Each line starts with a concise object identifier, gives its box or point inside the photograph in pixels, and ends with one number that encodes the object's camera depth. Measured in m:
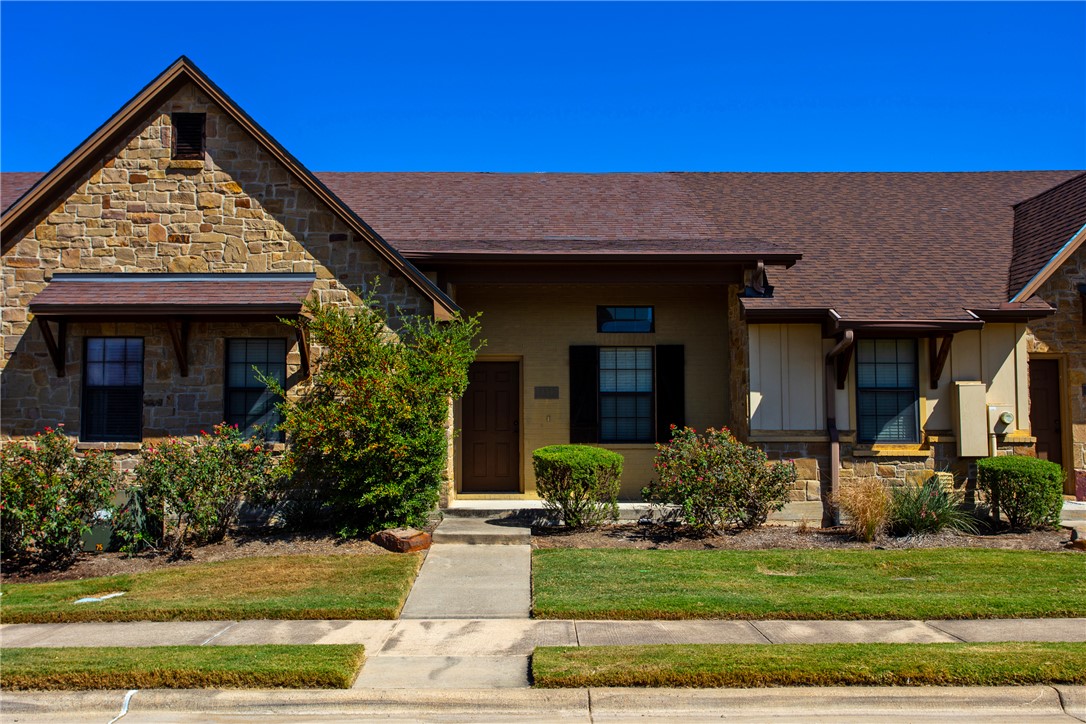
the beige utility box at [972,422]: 12.07
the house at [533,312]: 11.72
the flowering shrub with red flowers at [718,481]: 10.74
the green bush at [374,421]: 10.40
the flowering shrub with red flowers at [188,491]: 10.07
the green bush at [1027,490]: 10.95
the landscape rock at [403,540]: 10.13
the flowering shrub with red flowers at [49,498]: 9.45
